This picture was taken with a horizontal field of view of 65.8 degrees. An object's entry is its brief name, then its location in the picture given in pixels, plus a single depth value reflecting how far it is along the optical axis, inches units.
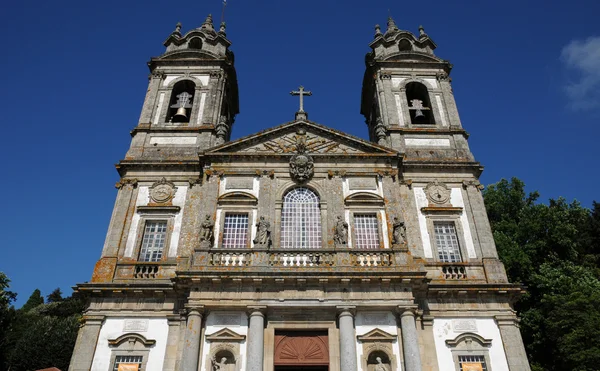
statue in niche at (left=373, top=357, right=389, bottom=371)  526.0
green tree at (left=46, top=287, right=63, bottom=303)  2174.7
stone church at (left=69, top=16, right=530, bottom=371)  551.8
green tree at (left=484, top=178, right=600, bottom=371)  700.7
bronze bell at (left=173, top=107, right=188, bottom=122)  826.2
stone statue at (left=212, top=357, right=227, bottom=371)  527.5
